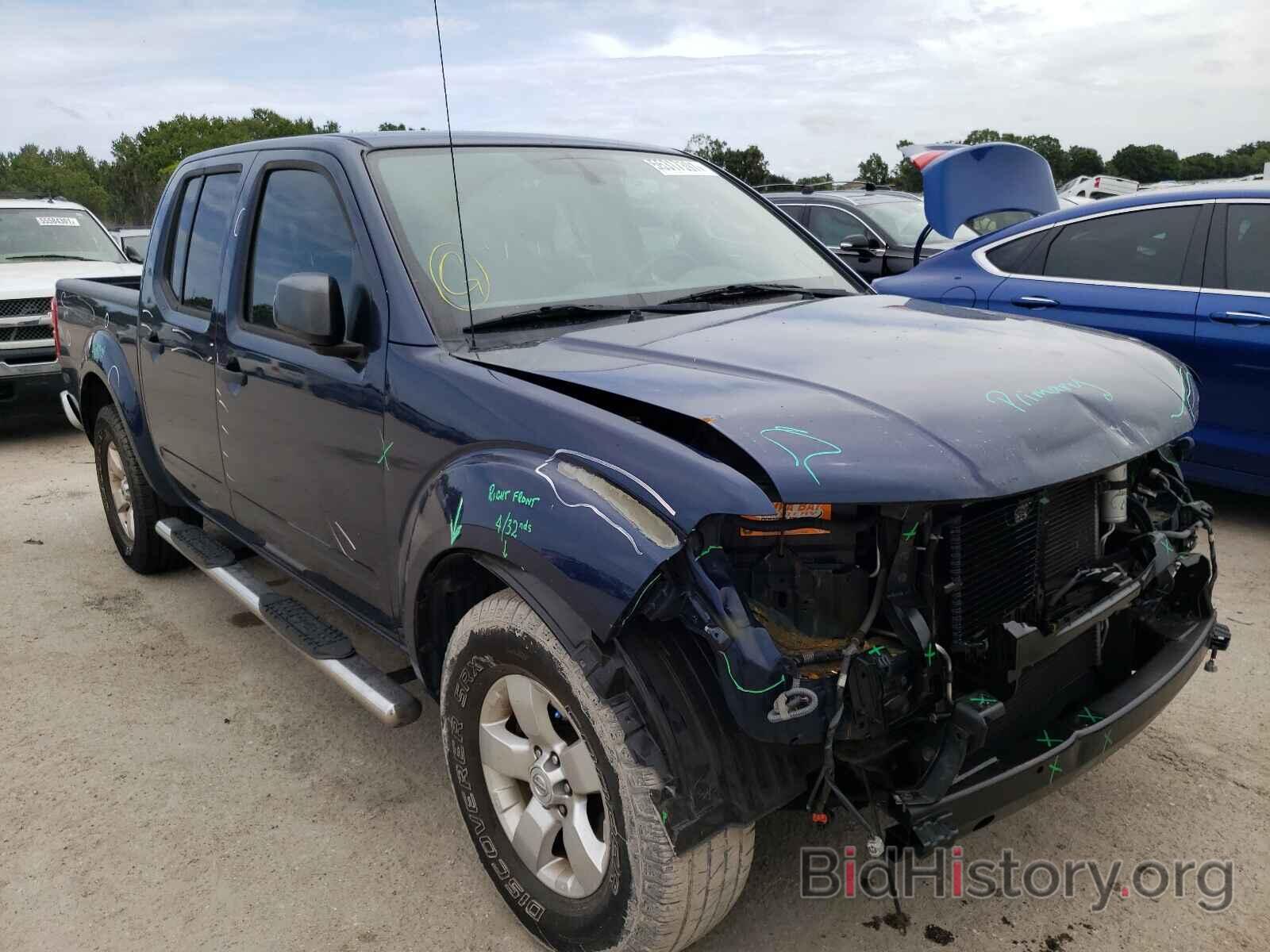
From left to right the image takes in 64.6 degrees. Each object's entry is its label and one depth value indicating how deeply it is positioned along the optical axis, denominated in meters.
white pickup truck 7.98
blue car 4.64
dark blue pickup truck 1.90
